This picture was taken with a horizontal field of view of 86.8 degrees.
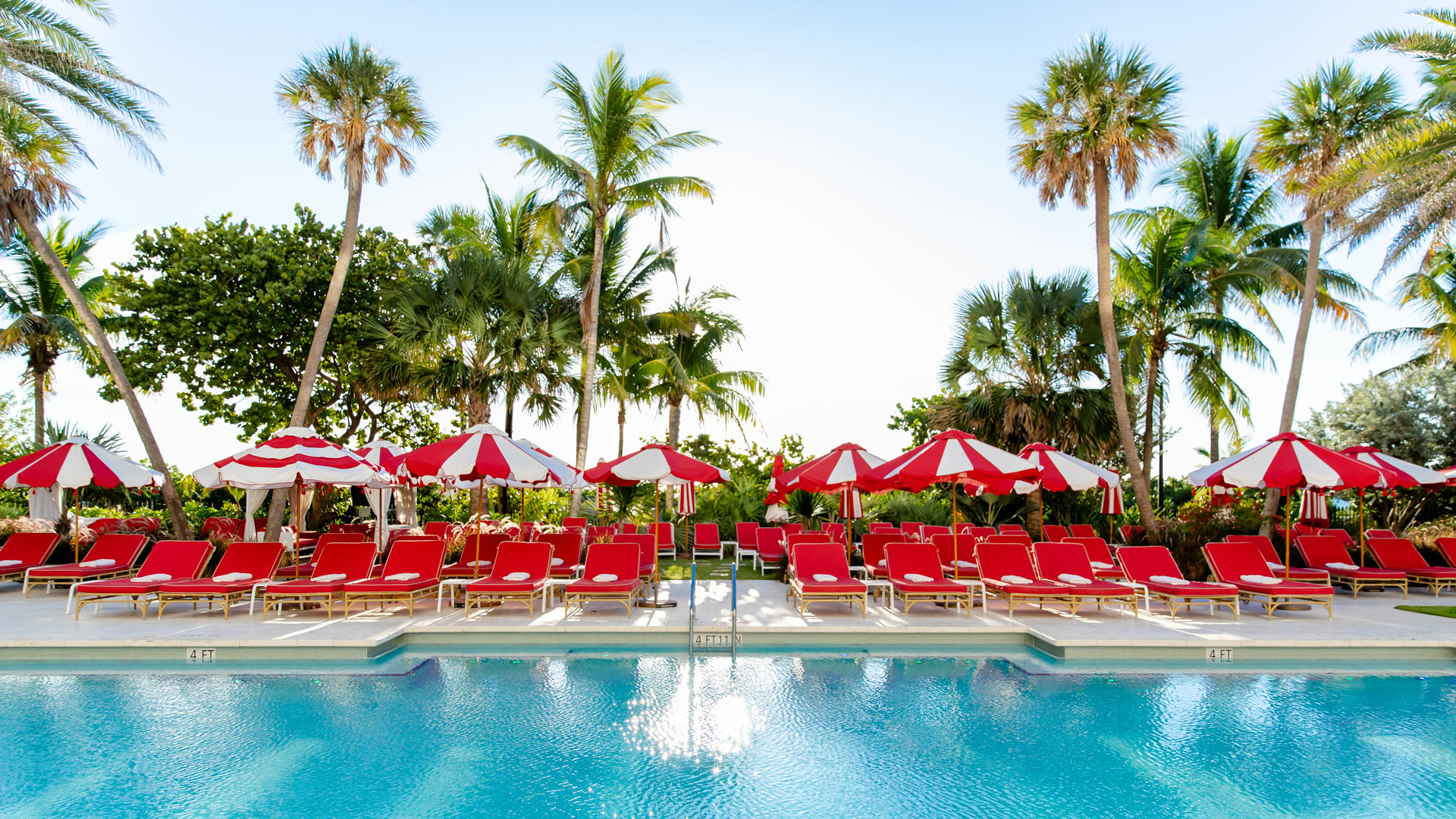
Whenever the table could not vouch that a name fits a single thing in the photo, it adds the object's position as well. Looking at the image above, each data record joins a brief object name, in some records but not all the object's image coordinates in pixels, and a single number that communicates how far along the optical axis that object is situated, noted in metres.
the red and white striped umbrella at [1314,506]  13.39
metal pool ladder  8.12
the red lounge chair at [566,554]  10.81
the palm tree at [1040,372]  16.88
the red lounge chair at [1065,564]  10.18
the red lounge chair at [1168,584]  9.58
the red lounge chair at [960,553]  11.59
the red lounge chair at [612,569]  9.48
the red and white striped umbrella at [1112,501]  13.49
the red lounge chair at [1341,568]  11.71
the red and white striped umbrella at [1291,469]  9.97
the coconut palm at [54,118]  13.38
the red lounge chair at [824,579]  9.41
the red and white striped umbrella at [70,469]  10.75
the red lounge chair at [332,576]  9.27
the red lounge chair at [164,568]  9.30
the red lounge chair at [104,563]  10.77
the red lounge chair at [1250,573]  9.53
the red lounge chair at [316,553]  10.38
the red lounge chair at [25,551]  11.65
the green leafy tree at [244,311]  17.89
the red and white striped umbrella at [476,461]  9.61
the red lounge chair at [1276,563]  11.45
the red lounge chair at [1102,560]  10.98
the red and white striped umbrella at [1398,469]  11.70
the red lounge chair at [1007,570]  9.93
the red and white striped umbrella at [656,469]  10.61
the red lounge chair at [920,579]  9.54
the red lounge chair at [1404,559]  11.91
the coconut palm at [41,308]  20.89
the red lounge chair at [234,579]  9.31
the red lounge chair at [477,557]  10.77
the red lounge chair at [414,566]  9.64
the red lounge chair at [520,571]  9.40
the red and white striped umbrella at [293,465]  9.77
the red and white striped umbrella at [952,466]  9.97
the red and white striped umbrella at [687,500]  12.90
